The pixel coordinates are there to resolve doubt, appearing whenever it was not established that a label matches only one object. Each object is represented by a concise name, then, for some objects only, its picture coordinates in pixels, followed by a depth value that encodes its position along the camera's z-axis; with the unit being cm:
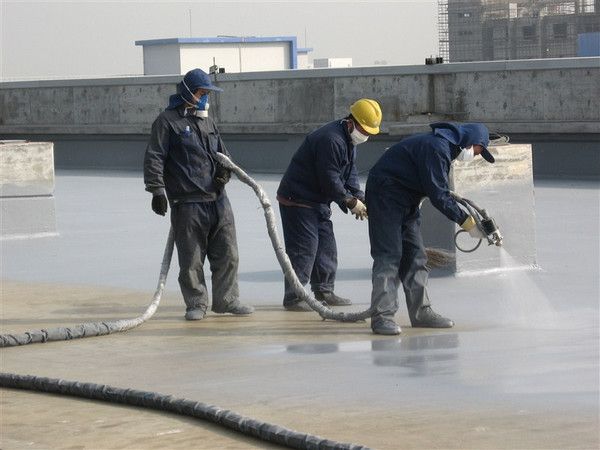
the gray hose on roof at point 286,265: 1115
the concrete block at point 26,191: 1754
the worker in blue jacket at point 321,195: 1140
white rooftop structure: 5734
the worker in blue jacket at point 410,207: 1036
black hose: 689
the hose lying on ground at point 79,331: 1047
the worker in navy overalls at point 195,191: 1146
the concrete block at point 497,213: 1345
